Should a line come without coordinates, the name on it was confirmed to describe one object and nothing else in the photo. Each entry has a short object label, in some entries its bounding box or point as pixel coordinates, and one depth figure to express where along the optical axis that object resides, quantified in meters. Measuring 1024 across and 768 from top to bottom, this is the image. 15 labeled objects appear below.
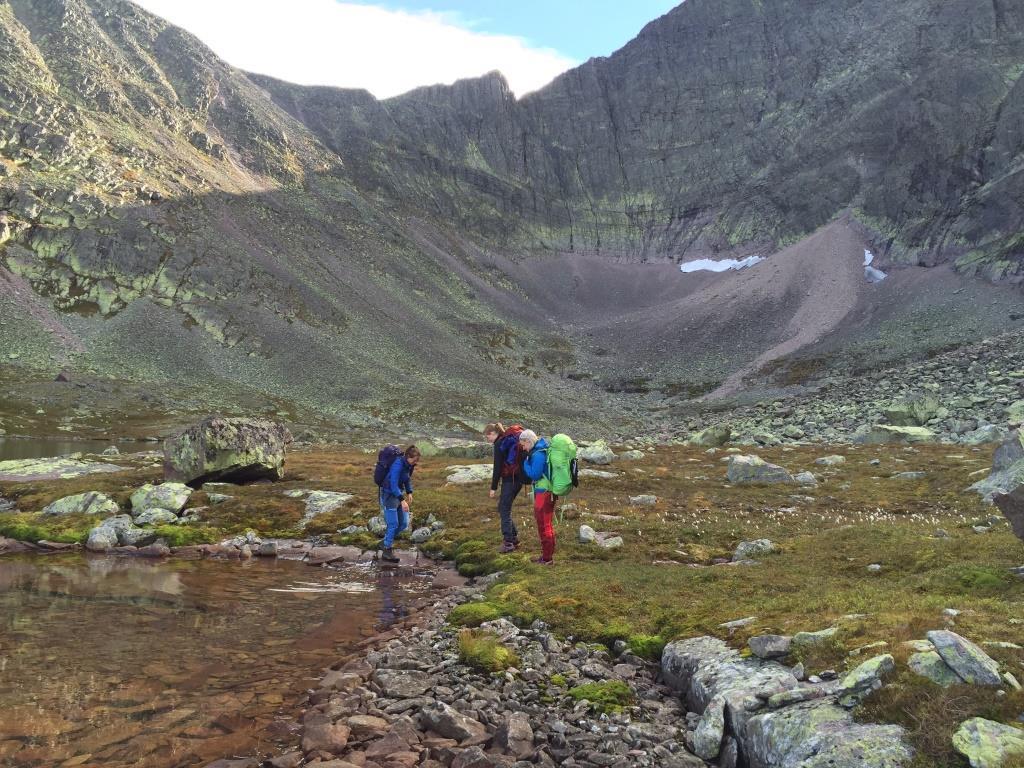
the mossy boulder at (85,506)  26.22
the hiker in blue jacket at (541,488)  17.16
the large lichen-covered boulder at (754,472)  31.78
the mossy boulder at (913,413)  56.53
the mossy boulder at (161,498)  27.03
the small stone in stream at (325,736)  7.97
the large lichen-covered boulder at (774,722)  6.07
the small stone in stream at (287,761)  7.54
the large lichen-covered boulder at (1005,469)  21.46
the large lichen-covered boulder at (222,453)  32.81
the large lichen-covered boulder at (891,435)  47.19
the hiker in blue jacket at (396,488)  21.38
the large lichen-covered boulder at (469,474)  34.84
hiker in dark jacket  18.89
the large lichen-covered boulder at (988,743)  5.33
